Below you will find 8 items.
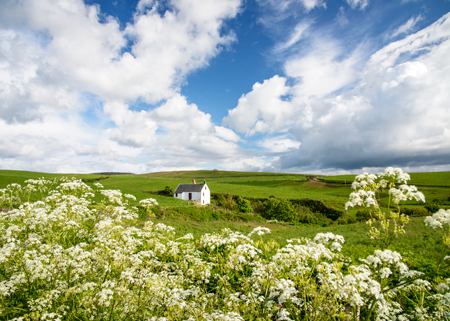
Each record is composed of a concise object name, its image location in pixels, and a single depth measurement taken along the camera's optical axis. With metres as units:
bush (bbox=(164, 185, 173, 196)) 66.64
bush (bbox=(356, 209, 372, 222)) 39.57
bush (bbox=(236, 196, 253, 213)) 48.59
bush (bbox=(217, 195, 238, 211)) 51.47
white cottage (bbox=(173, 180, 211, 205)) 58.50
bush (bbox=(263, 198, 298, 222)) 42.62
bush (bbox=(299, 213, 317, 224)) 43.16
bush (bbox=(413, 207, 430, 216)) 39.59
